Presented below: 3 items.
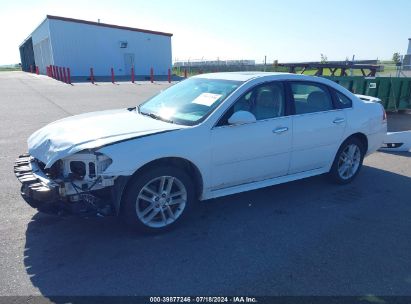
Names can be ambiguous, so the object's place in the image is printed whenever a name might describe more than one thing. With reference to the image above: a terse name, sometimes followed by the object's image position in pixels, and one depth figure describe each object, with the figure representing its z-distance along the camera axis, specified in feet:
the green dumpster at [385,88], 37.09
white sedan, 10.75
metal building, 105.50
